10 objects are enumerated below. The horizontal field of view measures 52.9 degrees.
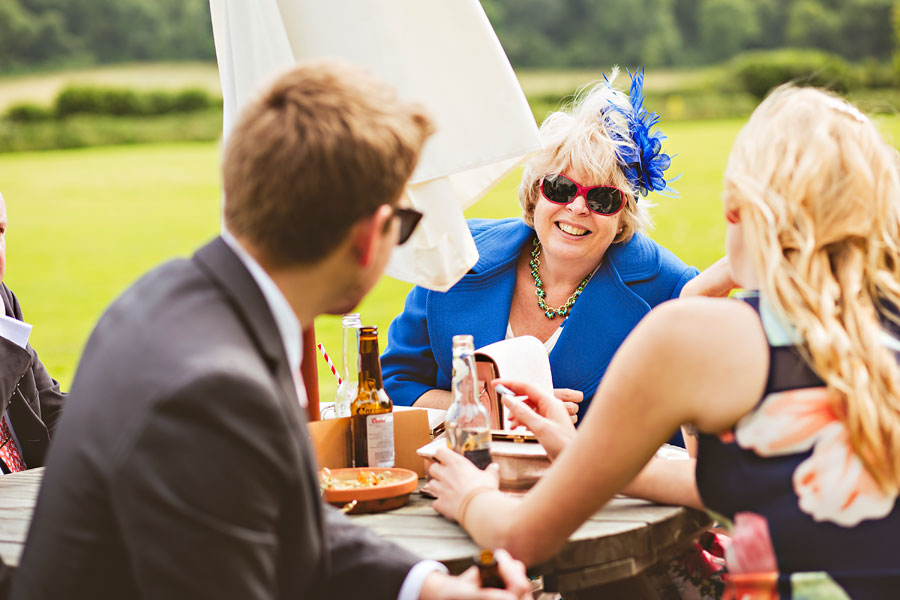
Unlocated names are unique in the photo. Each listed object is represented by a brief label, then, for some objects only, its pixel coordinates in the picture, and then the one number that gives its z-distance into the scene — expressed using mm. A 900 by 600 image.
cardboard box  2289
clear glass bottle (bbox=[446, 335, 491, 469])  2141
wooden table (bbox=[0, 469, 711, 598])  1887
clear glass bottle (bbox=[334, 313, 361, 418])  2391
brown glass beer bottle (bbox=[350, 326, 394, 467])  2277
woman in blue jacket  3273
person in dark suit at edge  3084
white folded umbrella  2258
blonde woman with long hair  1586
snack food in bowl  2100
